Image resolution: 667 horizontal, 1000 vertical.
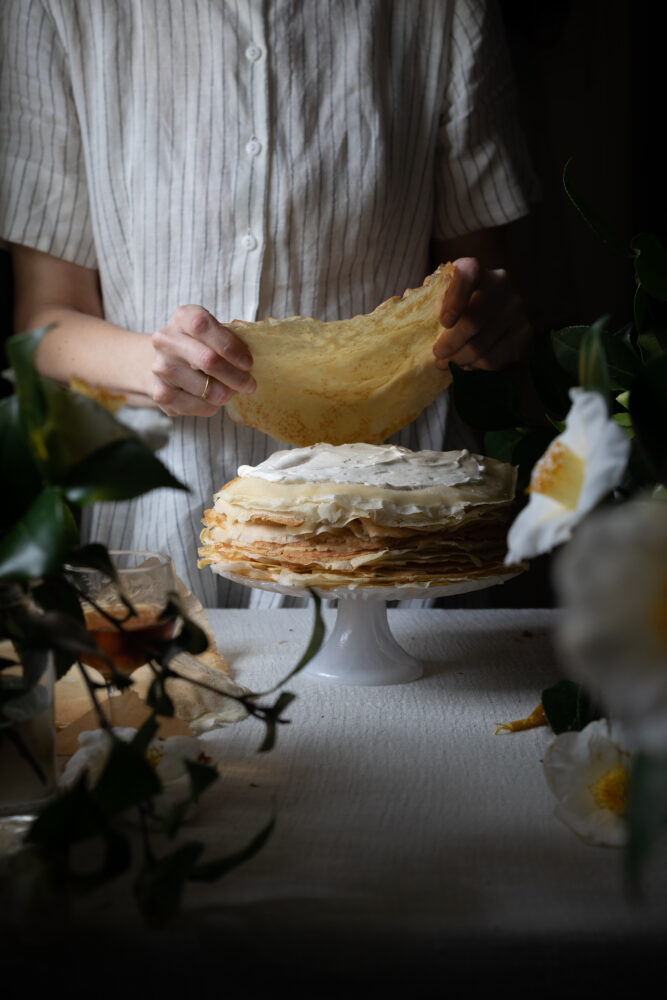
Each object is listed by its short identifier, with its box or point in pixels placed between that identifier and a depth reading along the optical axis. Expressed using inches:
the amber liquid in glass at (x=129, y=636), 19.6
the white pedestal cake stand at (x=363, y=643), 33.6
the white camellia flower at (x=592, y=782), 21.6
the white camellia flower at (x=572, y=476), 16.5
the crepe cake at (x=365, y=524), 32.9
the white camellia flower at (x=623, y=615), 13.5
